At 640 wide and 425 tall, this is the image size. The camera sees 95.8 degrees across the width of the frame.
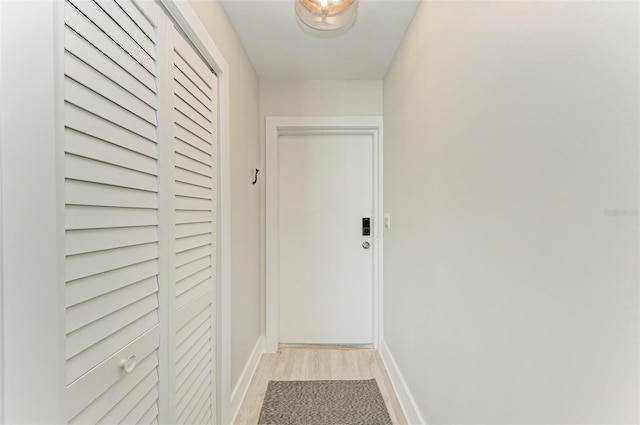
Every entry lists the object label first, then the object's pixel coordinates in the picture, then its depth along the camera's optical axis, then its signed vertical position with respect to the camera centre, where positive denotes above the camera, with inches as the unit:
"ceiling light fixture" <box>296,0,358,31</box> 53.1 +37.5
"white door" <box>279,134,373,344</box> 95.7 -2.4
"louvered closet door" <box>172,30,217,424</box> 42.3 -3.2
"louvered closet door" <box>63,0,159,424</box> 24.9 +0.0
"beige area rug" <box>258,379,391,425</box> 64.1 -45.9
